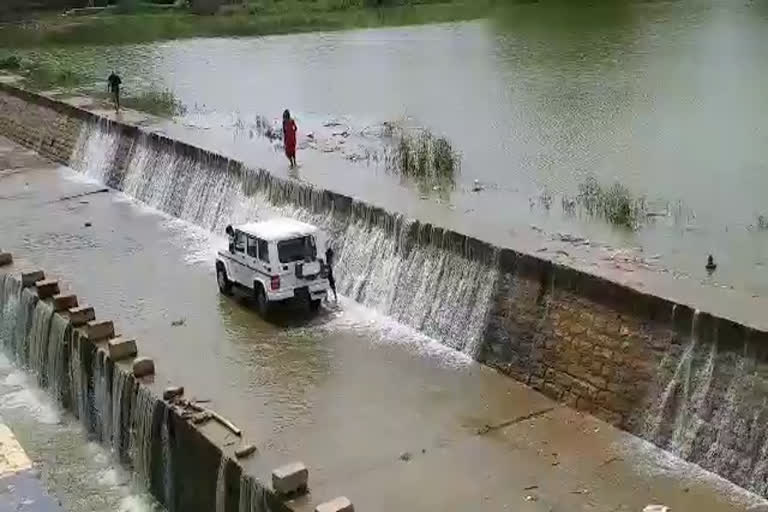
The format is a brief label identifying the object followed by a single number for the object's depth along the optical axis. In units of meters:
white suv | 12.73
